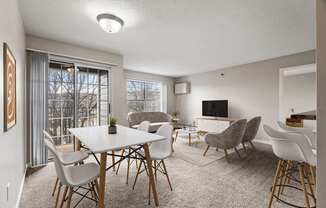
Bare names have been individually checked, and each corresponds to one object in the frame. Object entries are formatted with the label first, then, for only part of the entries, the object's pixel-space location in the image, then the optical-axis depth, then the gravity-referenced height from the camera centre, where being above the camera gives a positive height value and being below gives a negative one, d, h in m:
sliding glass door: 3.32 +0.15
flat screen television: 5.48 -0.15
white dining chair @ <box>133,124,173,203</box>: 2.19 -0.66
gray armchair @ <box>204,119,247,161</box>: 3.14 -0.69
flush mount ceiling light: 2.15 +1.20
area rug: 3.19 -1.19
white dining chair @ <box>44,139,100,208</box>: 1.36 -0.72
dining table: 1.50 -0.43
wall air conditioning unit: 6.88 +0.77
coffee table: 4.29 -0.81
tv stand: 5.02 -0.68
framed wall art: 1.32 +0.17
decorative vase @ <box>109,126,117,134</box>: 2.25 -0.38
